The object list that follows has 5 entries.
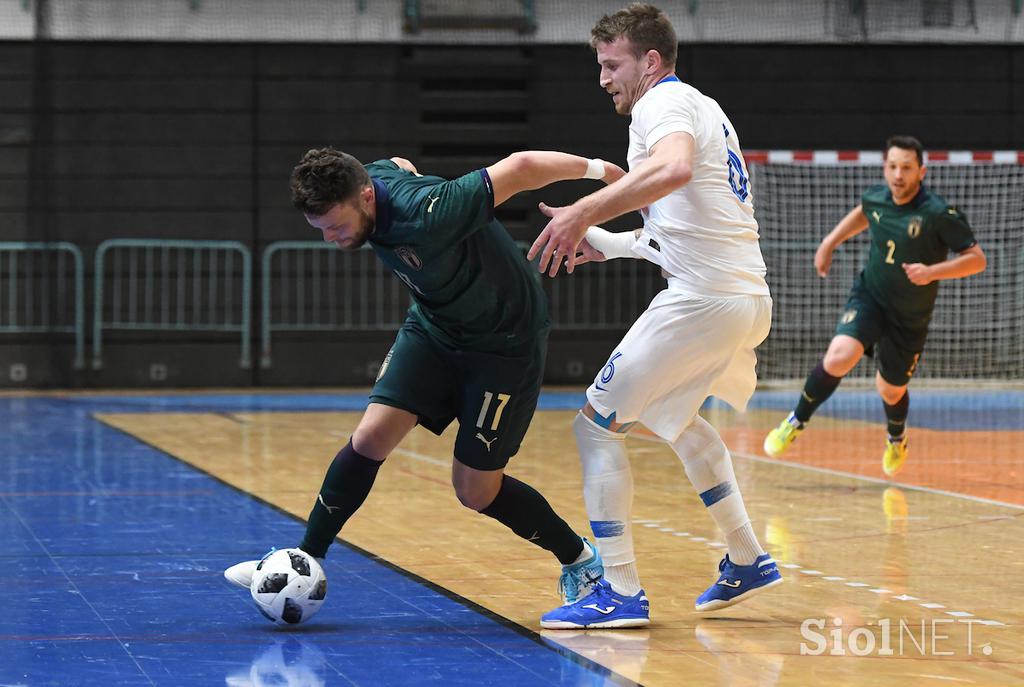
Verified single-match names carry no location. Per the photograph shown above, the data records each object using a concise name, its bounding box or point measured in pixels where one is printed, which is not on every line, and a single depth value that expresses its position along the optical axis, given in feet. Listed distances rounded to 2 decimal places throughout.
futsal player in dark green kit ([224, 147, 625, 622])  26.14
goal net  101.47
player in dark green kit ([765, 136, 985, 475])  53.53
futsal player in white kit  27.92
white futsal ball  27.39
